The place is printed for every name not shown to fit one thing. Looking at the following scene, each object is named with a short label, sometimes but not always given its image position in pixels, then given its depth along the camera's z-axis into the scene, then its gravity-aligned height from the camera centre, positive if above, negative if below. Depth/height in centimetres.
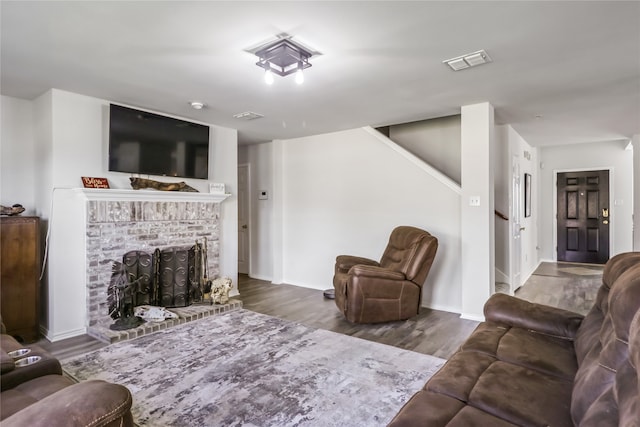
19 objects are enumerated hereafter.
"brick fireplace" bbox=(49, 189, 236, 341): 334 -21
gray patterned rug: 201 -116
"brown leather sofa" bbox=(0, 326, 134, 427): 103 -62
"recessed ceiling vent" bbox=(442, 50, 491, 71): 251 +111
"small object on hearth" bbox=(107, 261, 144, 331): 340 -86
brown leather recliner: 353 -77
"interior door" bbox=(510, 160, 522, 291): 473 -20
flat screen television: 354 +74
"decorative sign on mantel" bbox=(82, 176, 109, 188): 337 +29
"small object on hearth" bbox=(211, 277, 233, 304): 411 -94
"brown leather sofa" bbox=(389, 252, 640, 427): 105 -70
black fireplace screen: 373 -72
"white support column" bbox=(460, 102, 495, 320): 367 +3
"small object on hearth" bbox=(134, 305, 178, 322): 353 -104
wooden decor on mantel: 372 +30
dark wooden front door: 675 -14
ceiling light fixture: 233 +108
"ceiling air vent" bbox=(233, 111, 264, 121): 404 +113
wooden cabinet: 300 -56
